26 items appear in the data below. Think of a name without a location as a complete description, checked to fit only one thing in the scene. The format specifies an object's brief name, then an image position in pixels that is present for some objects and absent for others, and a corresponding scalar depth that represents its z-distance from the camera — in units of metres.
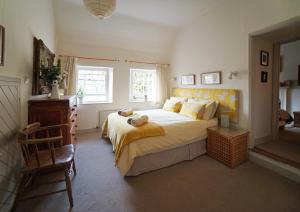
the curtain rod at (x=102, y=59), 3.91
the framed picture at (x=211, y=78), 3.18
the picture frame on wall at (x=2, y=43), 1.34
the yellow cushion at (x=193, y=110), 2.96
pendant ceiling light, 1.69
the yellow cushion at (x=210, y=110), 2.98
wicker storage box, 2.36
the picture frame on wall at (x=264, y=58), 2.77
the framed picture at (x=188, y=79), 3.93
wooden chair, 1.49
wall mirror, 2.18
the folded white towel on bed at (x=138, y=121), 2.35
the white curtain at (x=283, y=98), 4.86
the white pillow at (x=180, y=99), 3.85
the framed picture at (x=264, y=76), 2.83
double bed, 2.12
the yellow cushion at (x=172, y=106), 3.73
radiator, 4.16
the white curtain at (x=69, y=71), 3.68
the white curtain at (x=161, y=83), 4.77
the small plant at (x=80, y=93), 3.97
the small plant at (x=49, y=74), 2.28
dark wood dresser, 1.99
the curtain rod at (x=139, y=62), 4.37
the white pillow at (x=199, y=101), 3.25
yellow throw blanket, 2.11
